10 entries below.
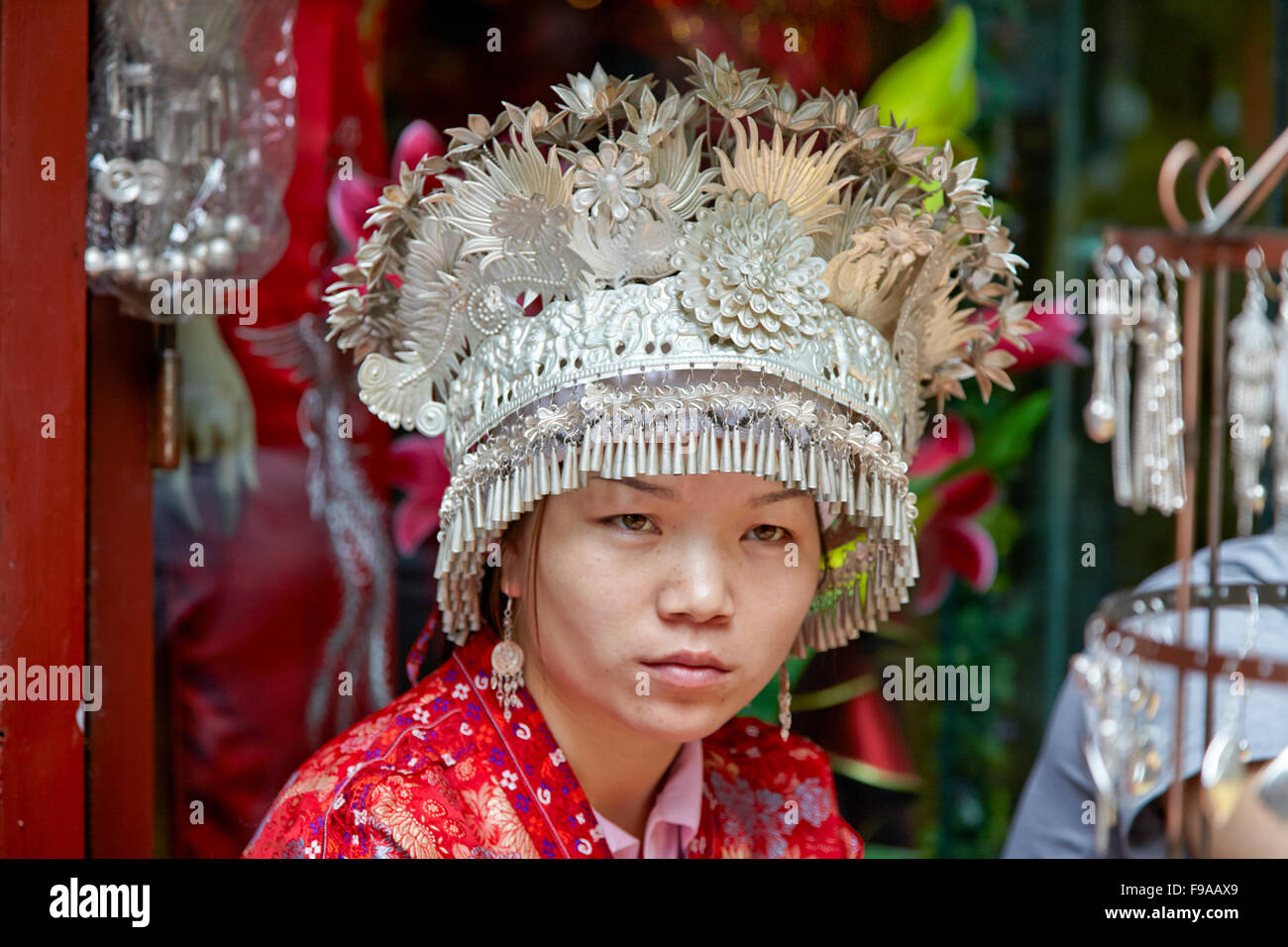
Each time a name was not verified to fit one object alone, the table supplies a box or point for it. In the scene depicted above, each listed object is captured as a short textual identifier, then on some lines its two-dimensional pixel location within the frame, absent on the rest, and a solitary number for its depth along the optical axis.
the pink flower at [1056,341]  2.64
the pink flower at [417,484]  2.56
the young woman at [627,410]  1.69
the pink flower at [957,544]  2.69
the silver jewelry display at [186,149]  2.03
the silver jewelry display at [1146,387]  1.10
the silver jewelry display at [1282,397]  1.21
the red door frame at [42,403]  1.86
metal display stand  1.11
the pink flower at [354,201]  2.47
